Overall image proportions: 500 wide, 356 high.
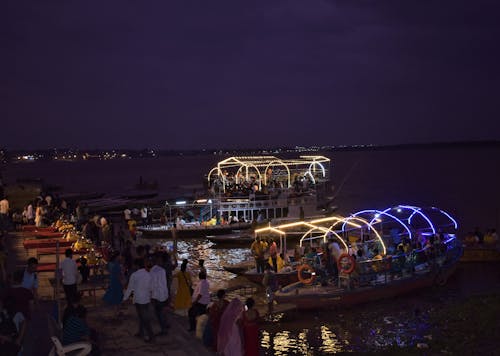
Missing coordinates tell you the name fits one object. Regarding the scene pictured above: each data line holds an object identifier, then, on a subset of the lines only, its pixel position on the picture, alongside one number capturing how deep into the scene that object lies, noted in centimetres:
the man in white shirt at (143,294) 960
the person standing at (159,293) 991
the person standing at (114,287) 1120
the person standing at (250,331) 861
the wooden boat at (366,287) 1808
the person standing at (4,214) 2275
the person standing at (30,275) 1002
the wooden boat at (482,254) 2630
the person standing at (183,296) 1202
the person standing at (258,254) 2064
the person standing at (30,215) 2686
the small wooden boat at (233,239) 3142
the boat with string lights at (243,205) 3403
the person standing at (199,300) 1059
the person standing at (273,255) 2083
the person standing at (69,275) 1182
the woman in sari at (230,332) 852
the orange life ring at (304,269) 1883
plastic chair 650
